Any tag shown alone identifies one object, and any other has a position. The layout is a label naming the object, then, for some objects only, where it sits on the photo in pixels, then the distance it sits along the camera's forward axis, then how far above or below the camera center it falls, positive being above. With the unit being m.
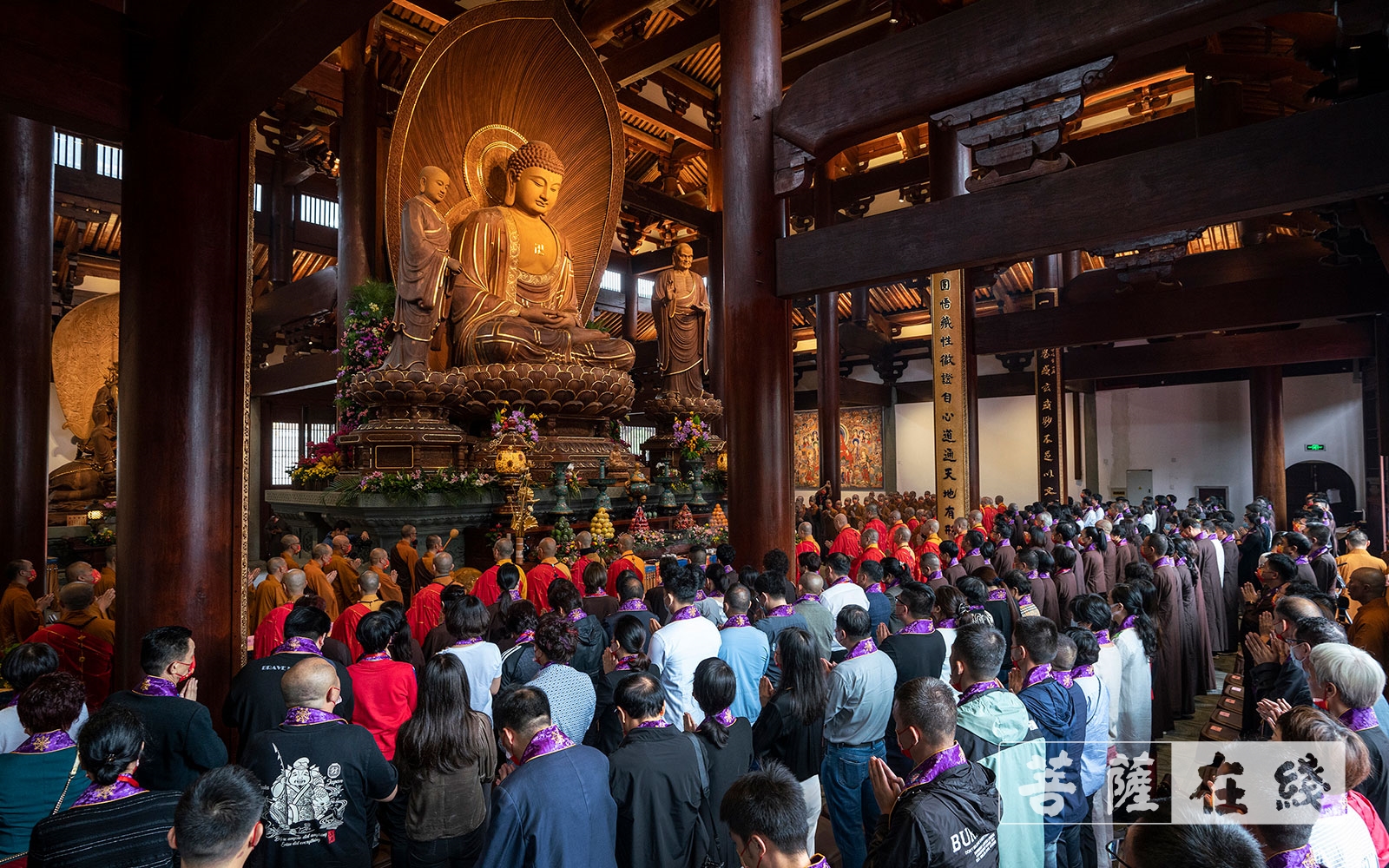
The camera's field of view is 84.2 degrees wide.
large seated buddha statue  9.72 +2.32
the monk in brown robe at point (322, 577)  5.50 -0.84
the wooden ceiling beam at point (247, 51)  2.75 +1.58
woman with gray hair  2.14 -0.69
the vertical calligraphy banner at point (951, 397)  9.55 +0.73
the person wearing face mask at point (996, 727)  2.32 -0.83
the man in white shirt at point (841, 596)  4.46 -0.83
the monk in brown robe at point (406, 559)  7.03 -0.90
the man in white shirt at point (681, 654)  3.17 -0.82
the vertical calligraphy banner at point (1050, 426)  12.52 +0.44
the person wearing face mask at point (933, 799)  1.68 -0.80
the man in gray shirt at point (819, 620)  4.13 -0.89
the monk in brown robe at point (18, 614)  4.79 -0.93
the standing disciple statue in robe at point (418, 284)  9.19 +2.13
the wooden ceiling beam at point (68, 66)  3.11 +1.70
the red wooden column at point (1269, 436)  14.35 +0.26
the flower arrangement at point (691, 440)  11.16 +0.26
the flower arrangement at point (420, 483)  7.96 -0.24
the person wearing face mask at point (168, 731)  2.43 -0.85
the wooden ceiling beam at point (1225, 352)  11.64 +1.62
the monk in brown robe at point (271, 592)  4.93 -0.83
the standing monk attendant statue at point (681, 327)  12.11 +2.08
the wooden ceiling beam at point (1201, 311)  8.84 +1.78
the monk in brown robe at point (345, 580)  5.93 -0.92
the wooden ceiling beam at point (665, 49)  10.79 +6.07
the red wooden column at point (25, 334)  6.05 +1.07
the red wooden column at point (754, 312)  6.14 +1.16
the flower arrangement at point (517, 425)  8.91 +0.40
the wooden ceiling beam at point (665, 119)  12.86 +5.92
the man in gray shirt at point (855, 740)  2.98 -1.12
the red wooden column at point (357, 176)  9.70 +3.63
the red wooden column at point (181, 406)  3.42 +0.27
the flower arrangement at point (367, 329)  9.58 +1.67
